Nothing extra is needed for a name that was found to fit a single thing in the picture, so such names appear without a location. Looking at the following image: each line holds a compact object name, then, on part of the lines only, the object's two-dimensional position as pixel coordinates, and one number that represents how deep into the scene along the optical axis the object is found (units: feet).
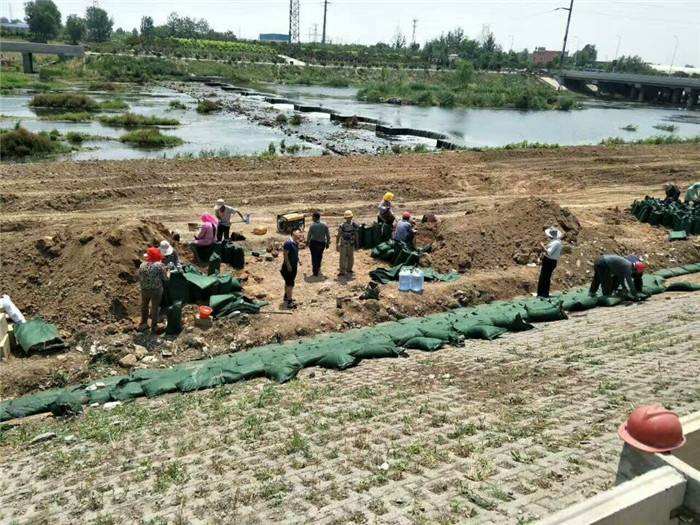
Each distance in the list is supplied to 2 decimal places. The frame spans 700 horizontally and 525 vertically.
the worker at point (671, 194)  58.34
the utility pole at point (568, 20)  274.16
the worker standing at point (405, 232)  43.78
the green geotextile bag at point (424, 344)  30.53
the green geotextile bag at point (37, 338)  29.73
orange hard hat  12.25
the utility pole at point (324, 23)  388.98
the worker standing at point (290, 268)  35.09
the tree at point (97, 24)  437.17
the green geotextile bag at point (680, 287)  40.65
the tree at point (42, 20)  366.84
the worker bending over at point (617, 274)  37.29
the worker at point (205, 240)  39.78
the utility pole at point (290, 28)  379.96
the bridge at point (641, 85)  268.41
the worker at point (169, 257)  33.25
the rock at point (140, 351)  30.35
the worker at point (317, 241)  38.93
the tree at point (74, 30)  379.96
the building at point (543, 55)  569.23
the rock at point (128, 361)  29.53
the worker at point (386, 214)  47.55
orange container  33.09
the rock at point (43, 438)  21.97
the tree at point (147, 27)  452.26
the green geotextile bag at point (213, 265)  38.73
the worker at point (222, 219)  42.78
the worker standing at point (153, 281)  30.91
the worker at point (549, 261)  37.24
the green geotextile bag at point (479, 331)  32.37
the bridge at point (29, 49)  211.82
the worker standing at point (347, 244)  40.45
